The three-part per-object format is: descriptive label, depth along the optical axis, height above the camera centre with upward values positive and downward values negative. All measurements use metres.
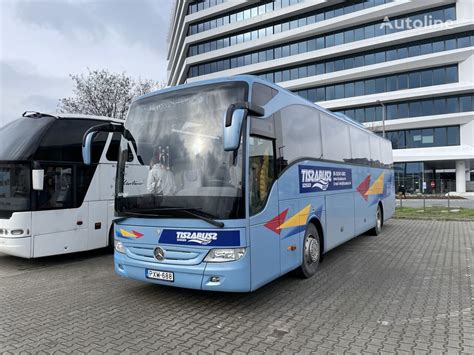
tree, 27.12 +6.45
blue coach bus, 4.84 -0.07
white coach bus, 7.65 -0.07
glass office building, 40.66 +14.79
